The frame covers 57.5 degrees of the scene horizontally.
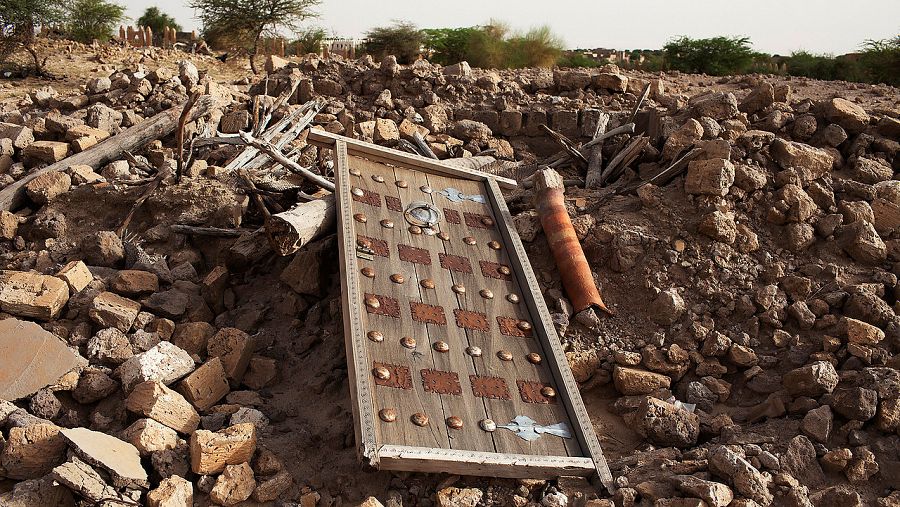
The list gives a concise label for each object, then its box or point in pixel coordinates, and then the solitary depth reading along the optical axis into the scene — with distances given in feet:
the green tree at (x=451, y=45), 57.26
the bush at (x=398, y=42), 59.26
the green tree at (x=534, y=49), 56.34
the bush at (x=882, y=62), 49.55
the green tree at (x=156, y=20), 86.13
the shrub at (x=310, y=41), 72.74
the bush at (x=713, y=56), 57.31
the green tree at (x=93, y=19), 68.23
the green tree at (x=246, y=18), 65.31
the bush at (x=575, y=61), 59.11
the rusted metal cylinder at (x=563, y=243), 18.79
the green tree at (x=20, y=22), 57.00
